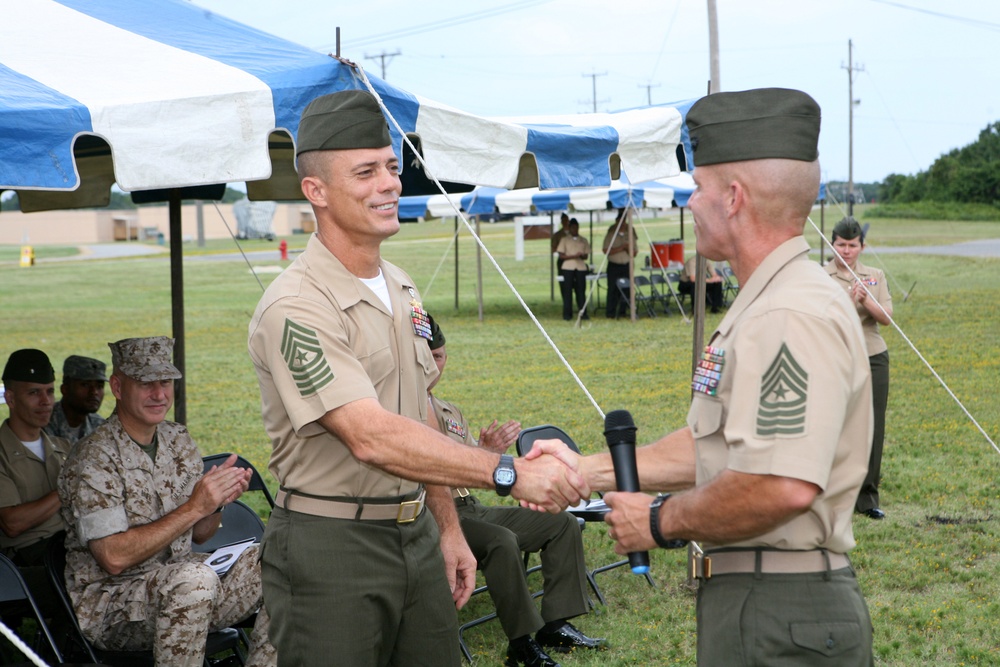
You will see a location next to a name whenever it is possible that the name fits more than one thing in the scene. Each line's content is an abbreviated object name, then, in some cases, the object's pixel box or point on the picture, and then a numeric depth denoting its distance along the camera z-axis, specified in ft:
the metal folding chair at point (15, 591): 13.16
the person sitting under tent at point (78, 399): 18.98
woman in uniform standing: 23.75
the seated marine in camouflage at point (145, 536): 13.38
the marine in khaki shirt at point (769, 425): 6.90
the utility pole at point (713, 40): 45.93
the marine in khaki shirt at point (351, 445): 8.92
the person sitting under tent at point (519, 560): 16.21
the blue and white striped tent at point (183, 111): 11.43
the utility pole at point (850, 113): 156.25
